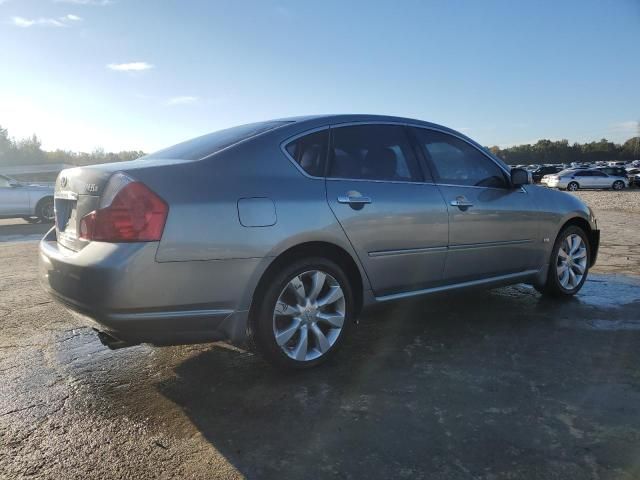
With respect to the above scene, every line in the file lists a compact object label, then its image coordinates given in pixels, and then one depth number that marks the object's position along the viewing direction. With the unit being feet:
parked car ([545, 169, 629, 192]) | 115.14
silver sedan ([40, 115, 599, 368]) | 8.74
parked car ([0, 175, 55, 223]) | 44.47
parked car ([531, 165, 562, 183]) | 169.58
